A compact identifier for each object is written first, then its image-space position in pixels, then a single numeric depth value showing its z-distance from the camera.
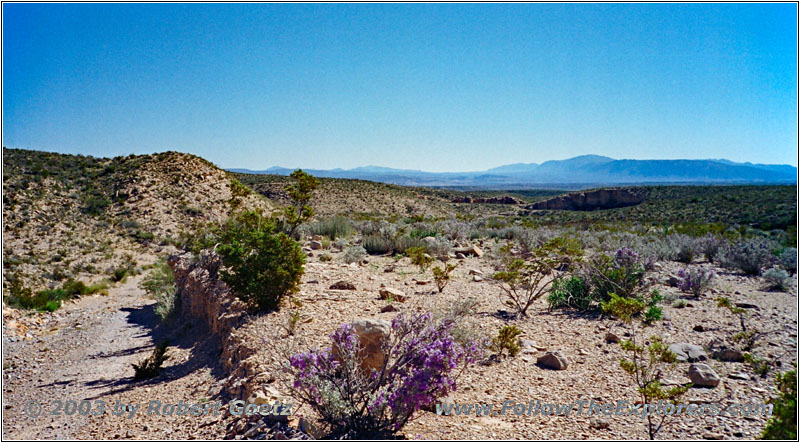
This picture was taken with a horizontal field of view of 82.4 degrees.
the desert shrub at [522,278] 8.16
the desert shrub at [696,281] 9.20
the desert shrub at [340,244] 16.36
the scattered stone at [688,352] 5.75
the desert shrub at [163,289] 11.31
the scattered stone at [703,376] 4.96
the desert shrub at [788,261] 11.91
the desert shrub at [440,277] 9.34
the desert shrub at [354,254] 13.19
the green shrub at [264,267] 7.75
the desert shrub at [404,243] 15.34
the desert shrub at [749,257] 11.77
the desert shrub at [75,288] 15.20
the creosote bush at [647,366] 3.98
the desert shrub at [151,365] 7.10
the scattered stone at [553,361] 5.55
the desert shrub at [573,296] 8.25
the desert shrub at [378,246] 15.67
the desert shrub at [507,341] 5.87
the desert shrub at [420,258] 11.52
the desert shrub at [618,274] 8.48
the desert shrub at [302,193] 15.22
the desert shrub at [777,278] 9.91
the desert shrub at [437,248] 14.22
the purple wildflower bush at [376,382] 3.72
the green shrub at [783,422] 3.17
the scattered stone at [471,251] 15.12
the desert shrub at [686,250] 14.11
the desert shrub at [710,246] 14.31
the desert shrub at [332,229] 20.31
